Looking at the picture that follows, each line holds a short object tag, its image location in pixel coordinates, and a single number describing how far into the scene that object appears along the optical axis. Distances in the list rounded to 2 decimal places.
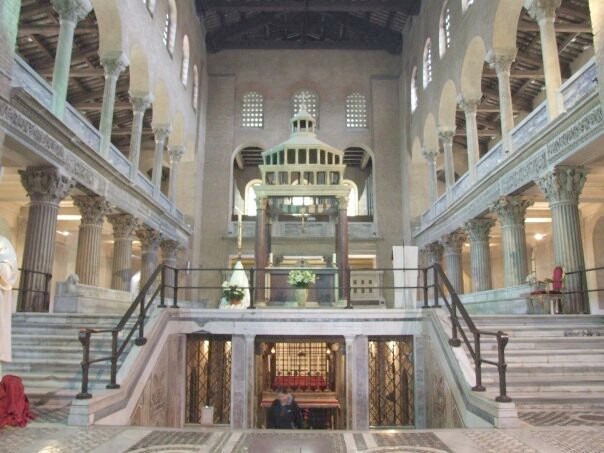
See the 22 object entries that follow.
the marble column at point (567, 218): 12.68
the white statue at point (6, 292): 5.55
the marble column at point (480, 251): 18.77
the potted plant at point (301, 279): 12.78
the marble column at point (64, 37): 13.71
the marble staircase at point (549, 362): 6.47
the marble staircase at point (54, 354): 6.85
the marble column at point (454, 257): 21.80
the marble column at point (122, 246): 18.66
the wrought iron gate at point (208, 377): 10.89
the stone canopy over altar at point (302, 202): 15.57
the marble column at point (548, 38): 13.49
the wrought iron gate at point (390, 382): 11.02
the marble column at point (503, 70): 16.39
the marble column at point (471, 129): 18.81
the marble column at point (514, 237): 15.84
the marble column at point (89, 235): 16.20
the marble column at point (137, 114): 19.22
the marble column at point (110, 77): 16.64
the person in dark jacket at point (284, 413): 9.30
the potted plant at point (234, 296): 15.35
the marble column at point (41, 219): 13.05
